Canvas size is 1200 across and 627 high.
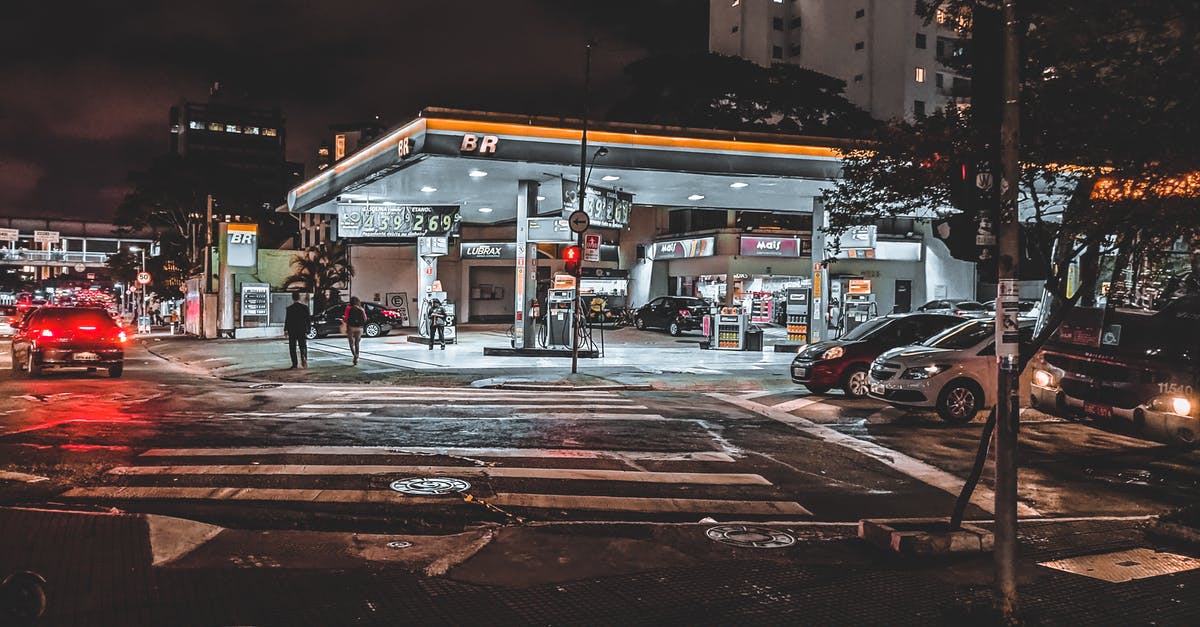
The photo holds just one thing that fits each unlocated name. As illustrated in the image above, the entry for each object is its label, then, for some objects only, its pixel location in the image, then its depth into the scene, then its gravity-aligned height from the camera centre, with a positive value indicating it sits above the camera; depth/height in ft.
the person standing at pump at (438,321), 85.81 -2.25
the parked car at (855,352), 49.93 -2.82
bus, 31.99 -2.55
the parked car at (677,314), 118.32 -1.62
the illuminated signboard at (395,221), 92.99 +8.47
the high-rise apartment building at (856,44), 225.35 +75.09
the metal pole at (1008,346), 15.94 -0.75
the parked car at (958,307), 106.63 -0.10
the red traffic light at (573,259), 63.36 +3.12
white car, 41.01 -3.55
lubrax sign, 140.87 +8.11
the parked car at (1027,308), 72.25 -0.04
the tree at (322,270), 134.72 +4.46
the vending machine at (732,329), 89.15 -2.71
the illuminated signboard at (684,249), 138.31 +8.98
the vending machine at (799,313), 91.50 -0.98
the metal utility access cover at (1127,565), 19.19 -5.96
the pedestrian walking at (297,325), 64.75 -2.17
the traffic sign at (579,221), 63.52 +5.95
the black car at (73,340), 56.90 -3.17
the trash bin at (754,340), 89.51 -3.84
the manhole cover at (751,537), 21.21 -5.96
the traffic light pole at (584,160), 62.83 +11.40
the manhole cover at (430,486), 25.71 -5.77
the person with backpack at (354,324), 71.05 -2.20
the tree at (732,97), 194.70 +48.48
